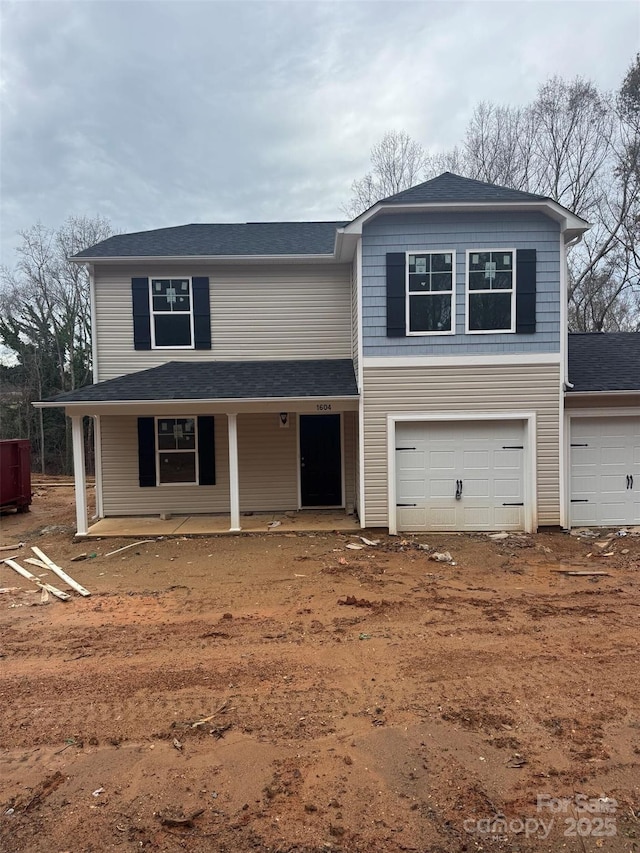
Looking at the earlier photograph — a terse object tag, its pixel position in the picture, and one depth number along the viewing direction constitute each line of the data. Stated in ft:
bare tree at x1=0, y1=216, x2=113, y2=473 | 77.25
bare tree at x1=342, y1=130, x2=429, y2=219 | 69.15
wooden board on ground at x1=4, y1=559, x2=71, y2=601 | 19.66
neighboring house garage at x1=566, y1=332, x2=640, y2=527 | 29.14
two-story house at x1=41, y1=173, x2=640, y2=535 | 27.96
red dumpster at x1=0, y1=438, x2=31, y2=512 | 37.88
